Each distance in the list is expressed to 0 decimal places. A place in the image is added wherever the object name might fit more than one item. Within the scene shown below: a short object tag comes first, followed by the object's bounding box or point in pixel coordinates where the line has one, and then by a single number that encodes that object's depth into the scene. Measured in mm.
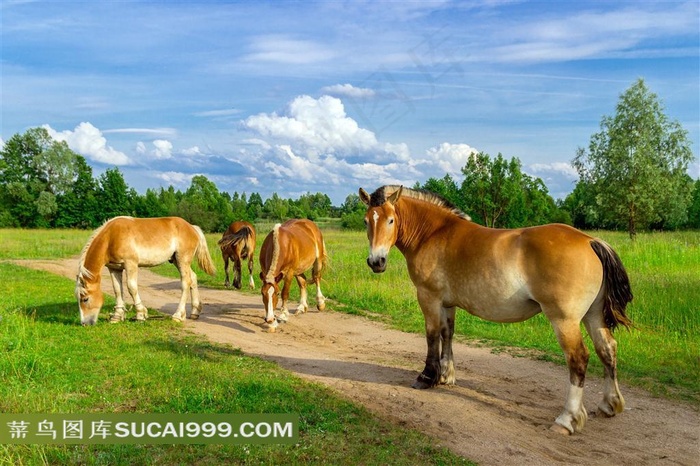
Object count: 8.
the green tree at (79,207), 60062
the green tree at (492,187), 41750
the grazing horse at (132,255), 9648
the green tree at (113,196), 61156
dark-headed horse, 14761
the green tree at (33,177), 58438
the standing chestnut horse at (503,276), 5359
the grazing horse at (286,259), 10117
